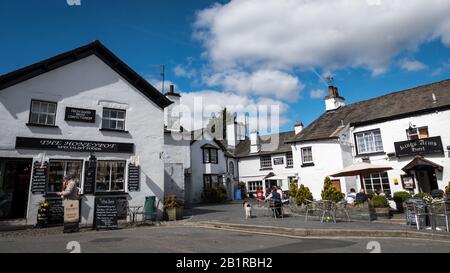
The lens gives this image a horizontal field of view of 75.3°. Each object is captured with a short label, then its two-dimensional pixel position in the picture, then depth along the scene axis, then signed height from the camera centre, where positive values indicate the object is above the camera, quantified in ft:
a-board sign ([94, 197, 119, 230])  39.09 -1.93
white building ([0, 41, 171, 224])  41.60 +10.57
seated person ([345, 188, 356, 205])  49.08 -1.27
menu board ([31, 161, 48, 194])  41.19 +3.10
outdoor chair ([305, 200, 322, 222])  45.68 -2.44
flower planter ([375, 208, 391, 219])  47.03 -3.75
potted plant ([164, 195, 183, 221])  50.31 -2.09
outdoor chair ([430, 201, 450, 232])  32.94 -2.70
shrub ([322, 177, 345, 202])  57.06 -0.32
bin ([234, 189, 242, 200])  109.19 +0.09
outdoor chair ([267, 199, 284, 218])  48.57 -2.50
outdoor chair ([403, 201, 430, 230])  33.94 -2.89
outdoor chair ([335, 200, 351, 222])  45.47 -2.38
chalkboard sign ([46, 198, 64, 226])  41.88 -1.61
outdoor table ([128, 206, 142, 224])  46.29 -1.97
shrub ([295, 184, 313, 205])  59.57 -0.61
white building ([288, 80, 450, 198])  57.72 +10.85
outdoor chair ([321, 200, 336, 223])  42.54 -2.34
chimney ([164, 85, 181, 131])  78.18 +22.57
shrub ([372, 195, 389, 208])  48.01 -2.06
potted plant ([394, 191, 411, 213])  54.19 -1.71
